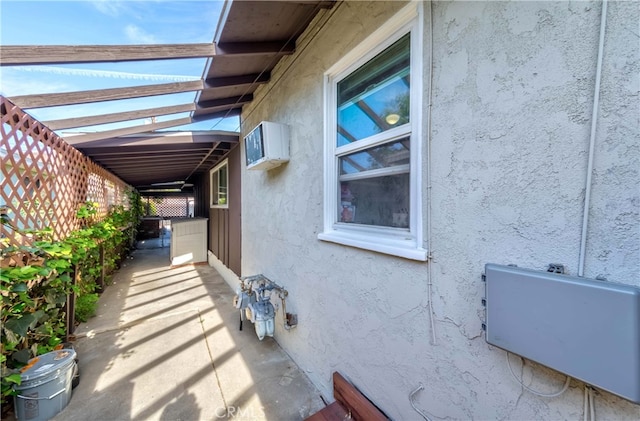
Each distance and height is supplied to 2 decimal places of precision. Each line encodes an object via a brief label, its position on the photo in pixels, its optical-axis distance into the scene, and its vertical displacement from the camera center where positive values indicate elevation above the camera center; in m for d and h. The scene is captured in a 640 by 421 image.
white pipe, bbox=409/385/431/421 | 1.48 -1.21
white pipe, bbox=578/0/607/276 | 0.86 +0.19
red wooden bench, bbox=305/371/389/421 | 1.79 -1.51
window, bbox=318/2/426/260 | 1.53 +0.40
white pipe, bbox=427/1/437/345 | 1.40 -0.06
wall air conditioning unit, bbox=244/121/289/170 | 2.85 +0.62
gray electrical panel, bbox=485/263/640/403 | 0.75 -0.42
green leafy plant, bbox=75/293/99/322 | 3.86 -1.62
